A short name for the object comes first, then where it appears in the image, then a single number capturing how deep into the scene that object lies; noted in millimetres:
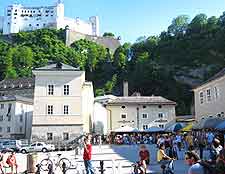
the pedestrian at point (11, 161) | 11224
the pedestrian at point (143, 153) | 10391
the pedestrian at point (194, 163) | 4022
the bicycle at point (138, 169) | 8266
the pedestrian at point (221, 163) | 4433
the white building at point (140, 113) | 39151
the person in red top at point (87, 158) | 8939
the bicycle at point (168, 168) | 8209
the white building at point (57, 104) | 28289
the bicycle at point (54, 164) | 11305
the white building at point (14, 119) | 39494
